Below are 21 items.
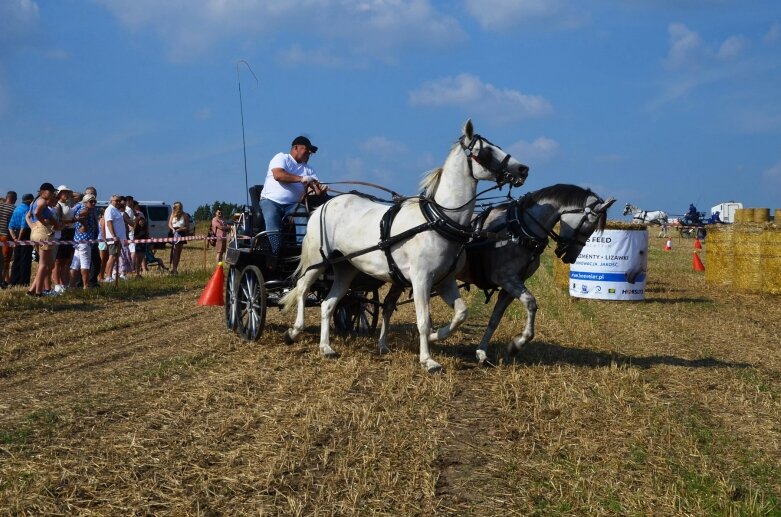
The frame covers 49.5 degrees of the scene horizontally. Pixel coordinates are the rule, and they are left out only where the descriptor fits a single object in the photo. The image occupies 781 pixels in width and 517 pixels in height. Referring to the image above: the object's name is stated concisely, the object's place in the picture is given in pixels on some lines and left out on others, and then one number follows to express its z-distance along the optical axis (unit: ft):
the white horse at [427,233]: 26.20
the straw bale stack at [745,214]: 68.64
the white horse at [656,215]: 213.66
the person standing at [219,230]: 78.28
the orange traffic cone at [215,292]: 44.88
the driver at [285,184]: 32.14
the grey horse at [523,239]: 28.71
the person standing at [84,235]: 51.03
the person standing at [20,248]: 53.87
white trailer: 210.75
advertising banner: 52.24
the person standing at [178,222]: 77.20
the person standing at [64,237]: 50.52
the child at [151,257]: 86.96
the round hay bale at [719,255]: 62.39
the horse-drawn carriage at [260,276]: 32.04
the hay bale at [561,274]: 63.10
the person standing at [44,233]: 47.01
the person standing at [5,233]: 54.70
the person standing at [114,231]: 58.13
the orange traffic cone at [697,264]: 81.82
